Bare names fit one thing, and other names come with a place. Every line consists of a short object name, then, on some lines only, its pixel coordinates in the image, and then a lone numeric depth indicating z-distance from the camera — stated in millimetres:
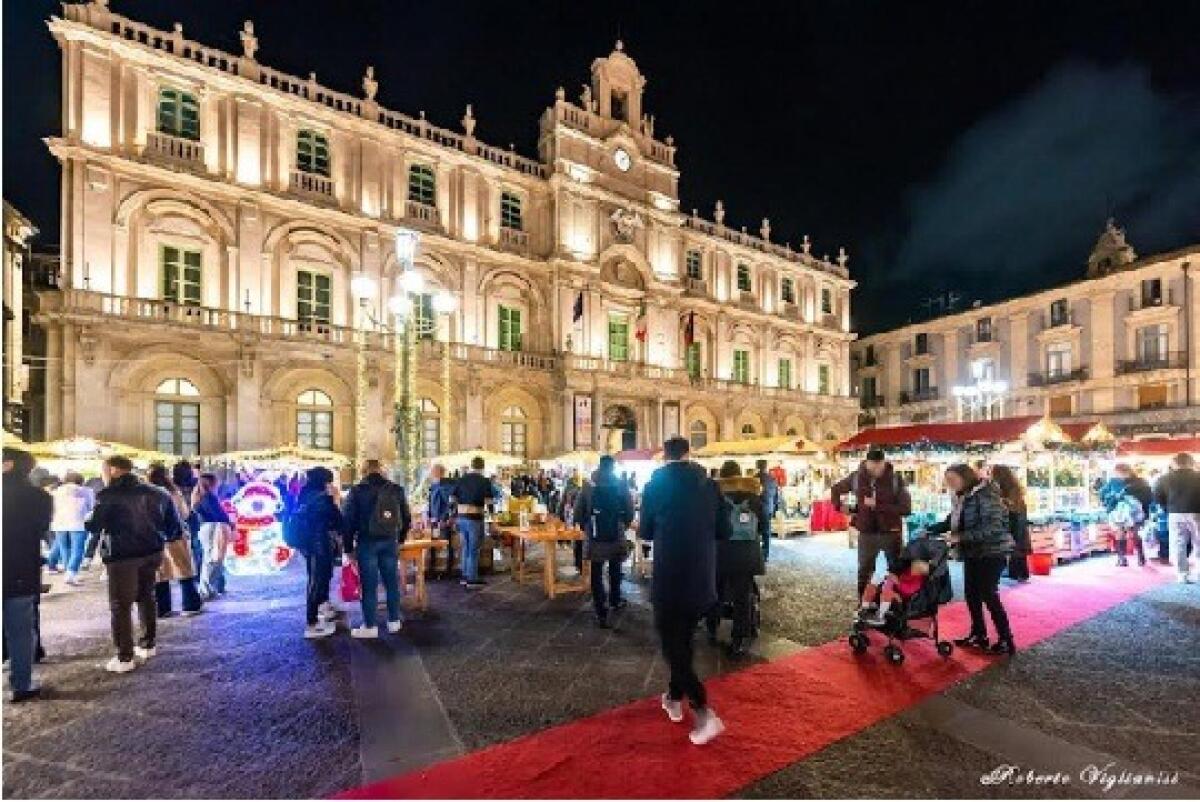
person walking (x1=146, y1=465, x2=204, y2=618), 7057
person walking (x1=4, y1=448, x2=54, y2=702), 4891
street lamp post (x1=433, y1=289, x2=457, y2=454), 22052
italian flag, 28492
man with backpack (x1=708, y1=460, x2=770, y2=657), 6184
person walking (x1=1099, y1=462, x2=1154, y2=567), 10961
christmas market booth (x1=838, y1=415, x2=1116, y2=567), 11516
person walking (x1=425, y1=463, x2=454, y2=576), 10359
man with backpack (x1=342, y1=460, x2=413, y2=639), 6691
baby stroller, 5824
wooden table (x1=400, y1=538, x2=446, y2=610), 7875
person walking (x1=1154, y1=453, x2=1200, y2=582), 9242
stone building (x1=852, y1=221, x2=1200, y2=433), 30594
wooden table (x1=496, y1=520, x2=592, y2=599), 8625
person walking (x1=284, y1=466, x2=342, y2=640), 6738
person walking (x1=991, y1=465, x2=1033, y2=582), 8477
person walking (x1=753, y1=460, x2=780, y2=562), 12867
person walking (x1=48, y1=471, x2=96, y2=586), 9836
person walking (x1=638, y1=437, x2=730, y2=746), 4168
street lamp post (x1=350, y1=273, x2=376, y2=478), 20172
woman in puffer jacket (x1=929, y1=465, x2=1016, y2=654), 5875
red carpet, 3617
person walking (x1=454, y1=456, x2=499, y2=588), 9180
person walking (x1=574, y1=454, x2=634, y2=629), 7098
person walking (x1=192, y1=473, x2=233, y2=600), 8531
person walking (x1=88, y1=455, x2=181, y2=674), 5598
